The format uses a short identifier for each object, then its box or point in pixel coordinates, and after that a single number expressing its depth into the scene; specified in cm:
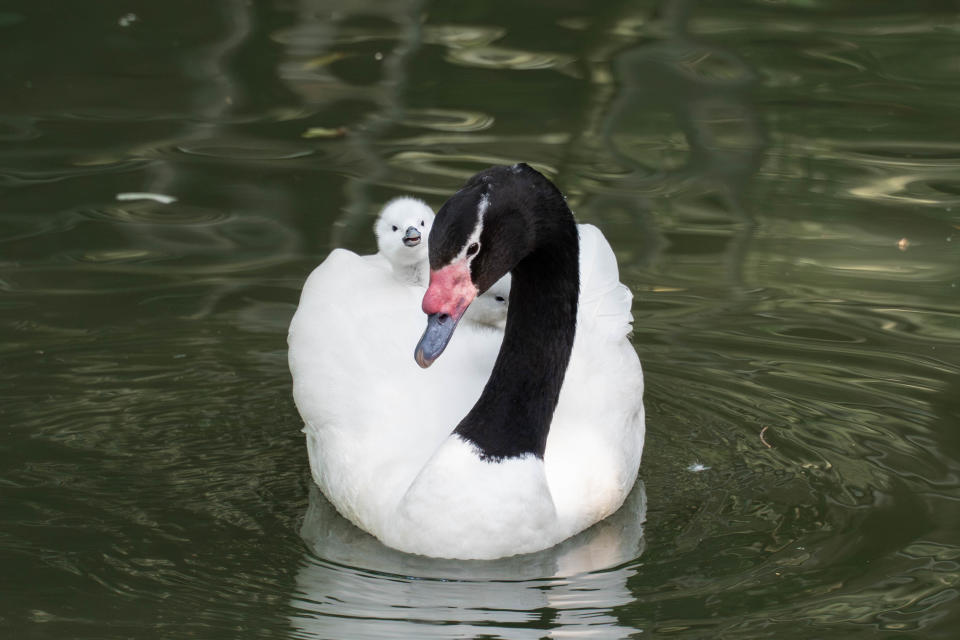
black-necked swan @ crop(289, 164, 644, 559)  1129
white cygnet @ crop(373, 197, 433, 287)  1328
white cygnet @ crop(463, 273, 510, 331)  1339
